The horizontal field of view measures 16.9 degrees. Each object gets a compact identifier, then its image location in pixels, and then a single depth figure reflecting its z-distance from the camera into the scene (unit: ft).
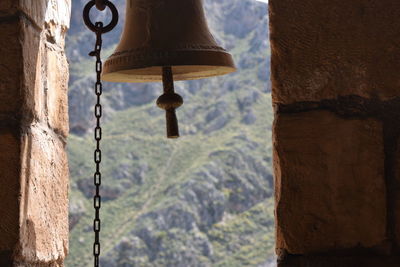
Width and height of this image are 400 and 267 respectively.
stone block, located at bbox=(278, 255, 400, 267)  10.44
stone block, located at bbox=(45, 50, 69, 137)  11.86
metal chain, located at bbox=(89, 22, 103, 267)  11.67
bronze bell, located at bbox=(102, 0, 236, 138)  12.09
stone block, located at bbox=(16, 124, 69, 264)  11.05
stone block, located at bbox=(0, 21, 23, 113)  11.04
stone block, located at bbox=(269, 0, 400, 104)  10.56
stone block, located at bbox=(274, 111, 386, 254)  10.50
